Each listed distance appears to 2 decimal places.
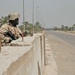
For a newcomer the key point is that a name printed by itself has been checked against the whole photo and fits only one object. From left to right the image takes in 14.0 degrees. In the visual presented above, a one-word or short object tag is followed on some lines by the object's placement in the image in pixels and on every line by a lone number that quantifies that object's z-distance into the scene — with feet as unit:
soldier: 24.57
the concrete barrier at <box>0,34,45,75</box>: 9.72
